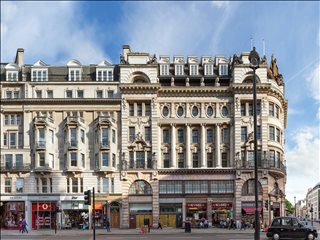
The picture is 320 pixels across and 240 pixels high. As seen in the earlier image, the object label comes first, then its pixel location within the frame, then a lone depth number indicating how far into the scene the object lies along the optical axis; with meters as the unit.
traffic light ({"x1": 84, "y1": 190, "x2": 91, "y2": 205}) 32.69
